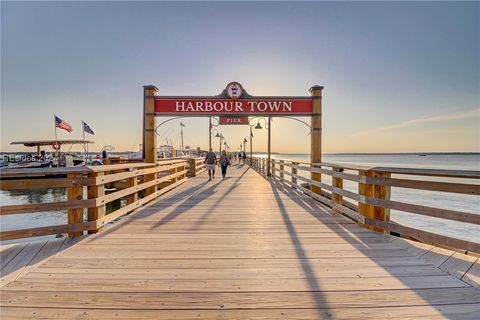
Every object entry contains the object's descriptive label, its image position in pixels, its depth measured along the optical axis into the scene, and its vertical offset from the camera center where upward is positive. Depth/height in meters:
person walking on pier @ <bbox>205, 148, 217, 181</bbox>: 13.74 -0.43
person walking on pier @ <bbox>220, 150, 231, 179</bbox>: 14.54 -0.45
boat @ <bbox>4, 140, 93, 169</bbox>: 24.00 -0.57
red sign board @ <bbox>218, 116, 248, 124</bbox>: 13.21 +1.68
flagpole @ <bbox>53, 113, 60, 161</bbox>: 22.91 +0.75
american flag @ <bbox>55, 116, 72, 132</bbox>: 23.02 +2.51
